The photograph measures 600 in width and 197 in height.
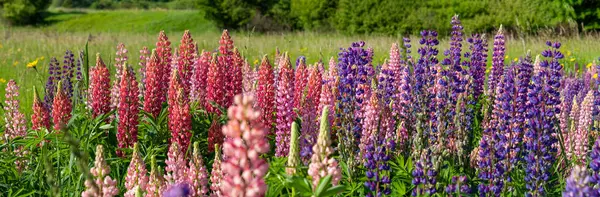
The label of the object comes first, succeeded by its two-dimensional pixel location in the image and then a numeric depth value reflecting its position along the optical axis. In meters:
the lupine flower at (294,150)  1.90
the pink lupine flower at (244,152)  1.20
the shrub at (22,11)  49.12
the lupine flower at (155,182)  2.30
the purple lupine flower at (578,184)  1.81
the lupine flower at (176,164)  2.61
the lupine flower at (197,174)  2.49
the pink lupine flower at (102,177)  2.05
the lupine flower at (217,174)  2.49
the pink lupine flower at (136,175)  2.41
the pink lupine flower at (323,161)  1.88
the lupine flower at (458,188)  2.49
